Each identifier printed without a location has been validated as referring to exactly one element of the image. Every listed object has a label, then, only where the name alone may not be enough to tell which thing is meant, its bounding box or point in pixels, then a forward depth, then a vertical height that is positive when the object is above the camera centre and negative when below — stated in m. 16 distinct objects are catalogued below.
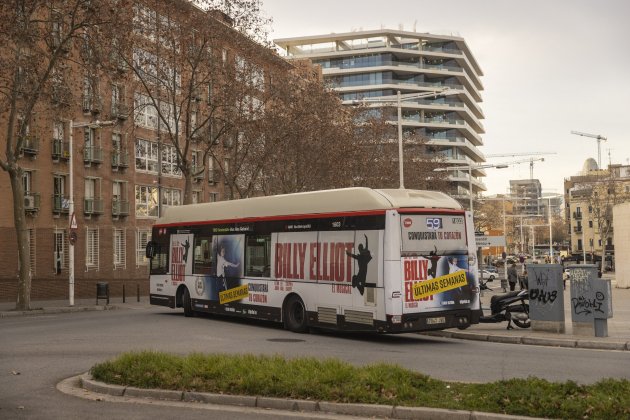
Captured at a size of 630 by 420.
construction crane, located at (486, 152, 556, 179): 68.25 +8.40
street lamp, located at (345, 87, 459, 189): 33.36 +7.00
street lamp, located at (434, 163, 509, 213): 48.47 +5.61
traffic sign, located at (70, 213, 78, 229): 31.58 +1.62
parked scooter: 18.77 -1.42
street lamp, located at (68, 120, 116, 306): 31.97 +1.67
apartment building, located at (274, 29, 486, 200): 103.94 +25.21
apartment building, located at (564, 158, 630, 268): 96.72 +6.90
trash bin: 33.44 -1.33
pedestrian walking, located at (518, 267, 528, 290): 34.69 -1.40
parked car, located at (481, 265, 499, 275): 80.54 -1.81
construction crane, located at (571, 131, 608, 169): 162.50 +23.94
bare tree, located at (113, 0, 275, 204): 33.66 +9.76
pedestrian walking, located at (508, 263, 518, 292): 38.98 -1.30
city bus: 16.06 -0.14
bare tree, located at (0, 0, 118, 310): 27.12 +7.55
